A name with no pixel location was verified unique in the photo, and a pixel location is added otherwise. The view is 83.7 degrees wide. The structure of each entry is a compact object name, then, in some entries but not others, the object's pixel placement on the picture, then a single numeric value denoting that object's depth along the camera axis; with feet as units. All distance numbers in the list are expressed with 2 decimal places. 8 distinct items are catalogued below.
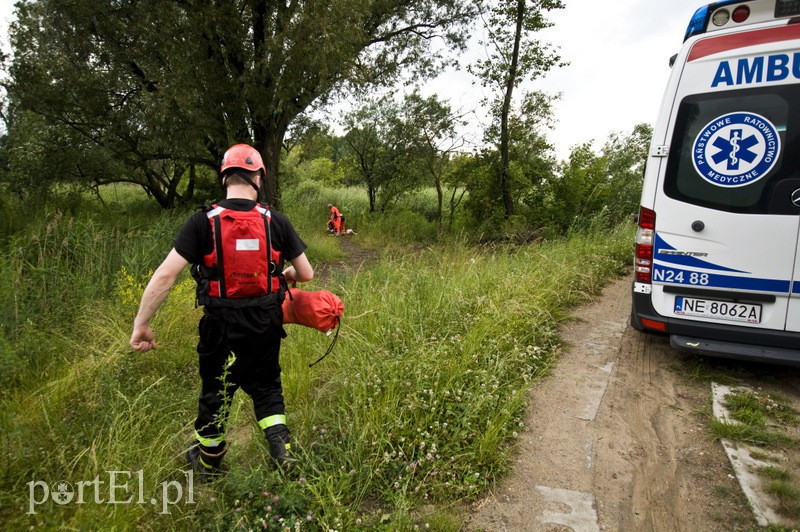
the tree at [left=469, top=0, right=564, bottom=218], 44.34
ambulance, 10.71
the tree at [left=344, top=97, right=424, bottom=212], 59.00
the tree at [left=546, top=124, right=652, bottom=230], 44.29
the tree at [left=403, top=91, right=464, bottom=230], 53.93
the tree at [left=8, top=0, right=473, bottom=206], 24.86
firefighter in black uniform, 7.56
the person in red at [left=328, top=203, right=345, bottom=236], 49.90
